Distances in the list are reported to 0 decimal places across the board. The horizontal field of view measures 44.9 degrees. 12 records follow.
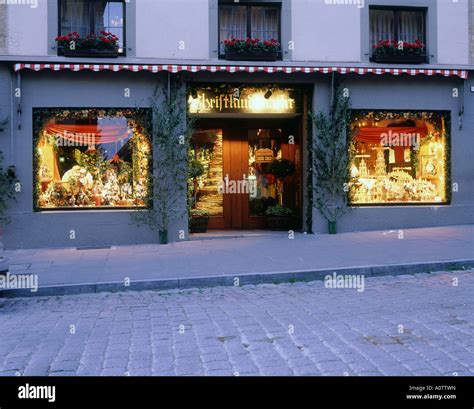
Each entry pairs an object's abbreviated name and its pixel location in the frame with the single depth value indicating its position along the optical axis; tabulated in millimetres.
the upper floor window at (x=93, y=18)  13922
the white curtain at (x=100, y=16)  14062
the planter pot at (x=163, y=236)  13914
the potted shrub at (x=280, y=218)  16125
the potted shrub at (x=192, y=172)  14208
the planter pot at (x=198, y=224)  15509
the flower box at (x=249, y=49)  14086
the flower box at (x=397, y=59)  14664
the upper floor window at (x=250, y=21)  14602
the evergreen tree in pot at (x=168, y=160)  13875
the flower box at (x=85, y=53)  13438
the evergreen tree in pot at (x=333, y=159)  14617
